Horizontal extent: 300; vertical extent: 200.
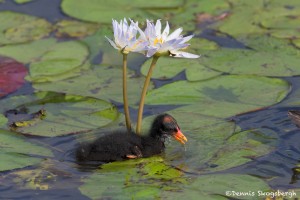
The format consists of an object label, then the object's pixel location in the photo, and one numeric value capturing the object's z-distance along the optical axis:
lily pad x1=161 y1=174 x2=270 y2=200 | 12.41
